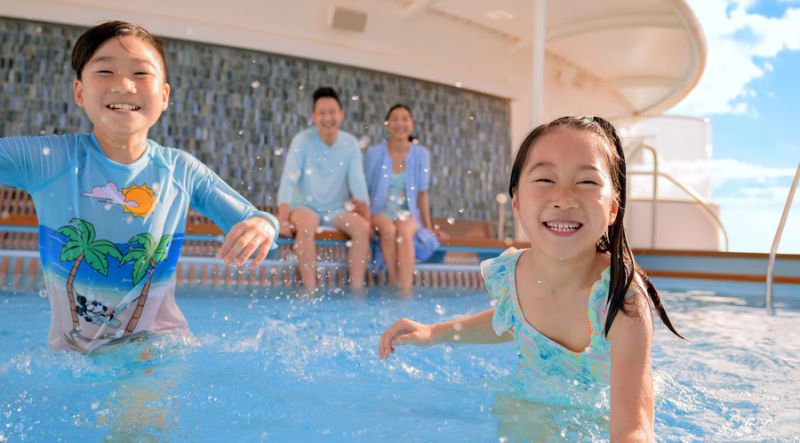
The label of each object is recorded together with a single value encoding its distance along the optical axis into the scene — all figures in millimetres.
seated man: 5676
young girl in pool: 1410
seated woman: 5926
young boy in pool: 2059
